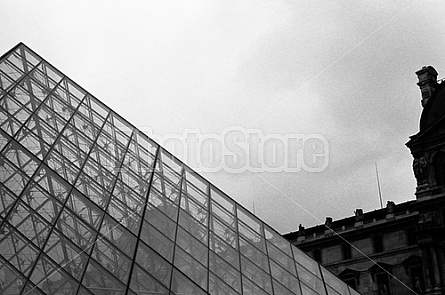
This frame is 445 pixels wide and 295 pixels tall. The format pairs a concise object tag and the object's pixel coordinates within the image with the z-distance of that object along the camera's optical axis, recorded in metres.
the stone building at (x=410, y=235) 40.31
